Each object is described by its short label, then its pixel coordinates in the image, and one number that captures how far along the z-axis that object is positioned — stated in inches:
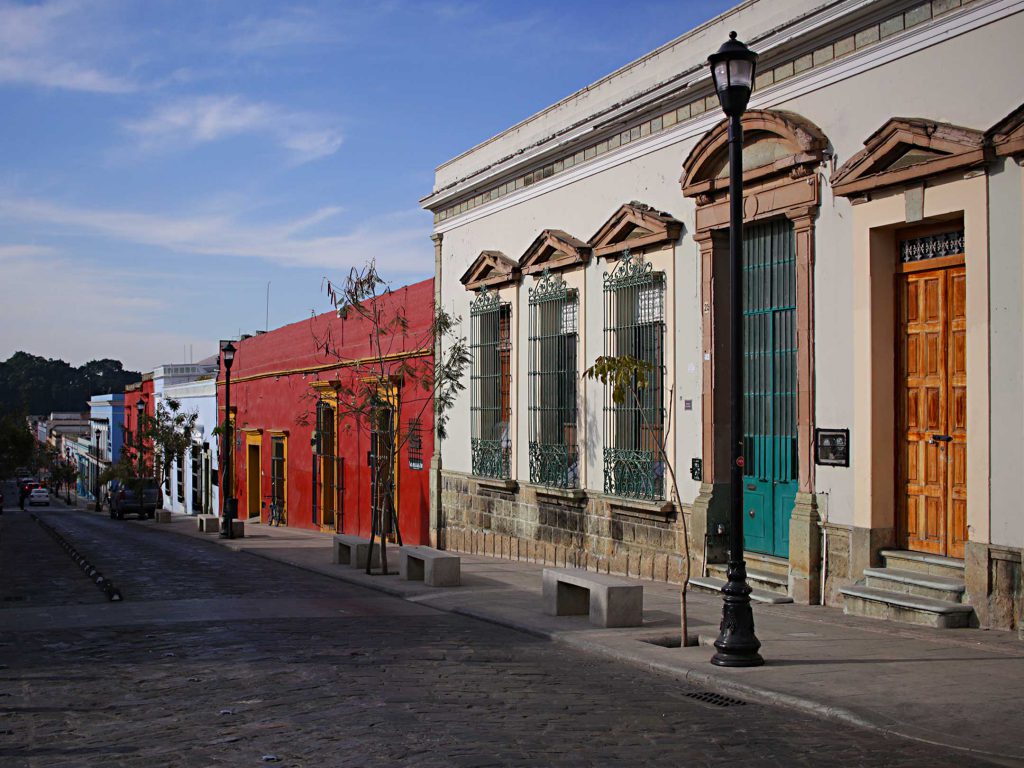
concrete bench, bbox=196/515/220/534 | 1165.2
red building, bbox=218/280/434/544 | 863.7
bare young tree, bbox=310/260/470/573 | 638.5
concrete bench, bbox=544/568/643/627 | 417.1
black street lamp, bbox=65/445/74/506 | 3404.0
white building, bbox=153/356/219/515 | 1608.0
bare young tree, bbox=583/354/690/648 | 370.0
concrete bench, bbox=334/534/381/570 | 687.1
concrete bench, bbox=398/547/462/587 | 569.9
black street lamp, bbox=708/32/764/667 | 327.6
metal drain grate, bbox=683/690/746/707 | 292.0
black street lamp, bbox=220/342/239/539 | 1036.4
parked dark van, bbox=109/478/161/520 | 1748.3
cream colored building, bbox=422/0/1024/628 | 370.0
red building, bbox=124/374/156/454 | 2103.8
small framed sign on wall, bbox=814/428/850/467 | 430.9
